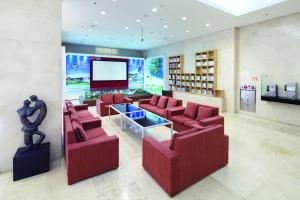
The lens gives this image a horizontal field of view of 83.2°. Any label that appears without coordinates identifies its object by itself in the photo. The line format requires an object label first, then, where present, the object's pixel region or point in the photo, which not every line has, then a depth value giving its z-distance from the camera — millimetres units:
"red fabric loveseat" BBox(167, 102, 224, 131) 4234
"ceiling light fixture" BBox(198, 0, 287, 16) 4781
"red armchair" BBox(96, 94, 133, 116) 7016
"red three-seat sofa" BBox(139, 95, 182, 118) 5848
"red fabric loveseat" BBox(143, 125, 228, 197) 2316
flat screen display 10719
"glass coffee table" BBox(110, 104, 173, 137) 4293
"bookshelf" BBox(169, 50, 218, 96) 7873
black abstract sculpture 2834
